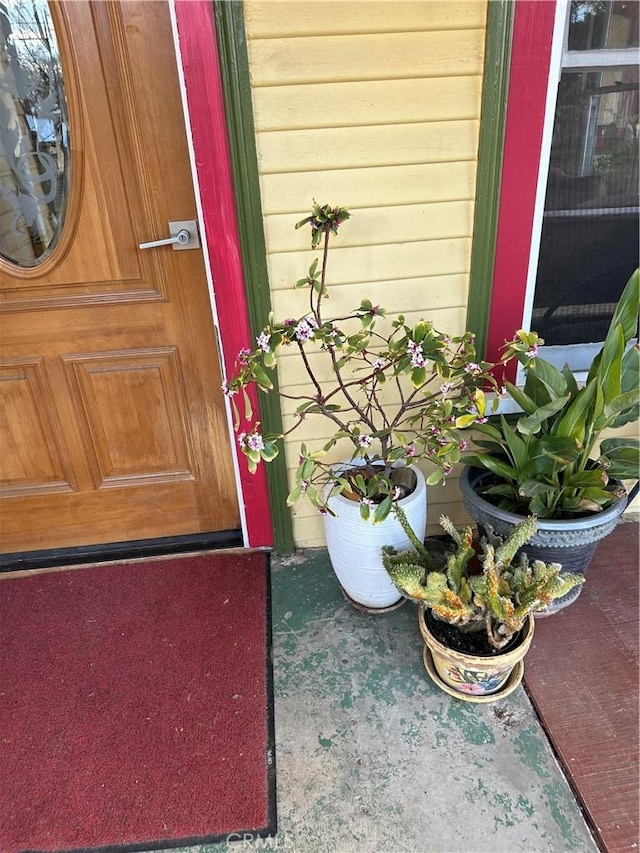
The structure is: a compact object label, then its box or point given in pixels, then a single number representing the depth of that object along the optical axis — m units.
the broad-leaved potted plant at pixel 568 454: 1.57
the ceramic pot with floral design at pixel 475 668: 1.45
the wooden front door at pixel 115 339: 1.61
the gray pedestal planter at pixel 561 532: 1.61
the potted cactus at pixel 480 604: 1.42
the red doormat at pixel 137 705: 1.35
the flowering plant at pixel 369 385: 1.50
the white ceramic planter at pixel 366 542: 1.67
